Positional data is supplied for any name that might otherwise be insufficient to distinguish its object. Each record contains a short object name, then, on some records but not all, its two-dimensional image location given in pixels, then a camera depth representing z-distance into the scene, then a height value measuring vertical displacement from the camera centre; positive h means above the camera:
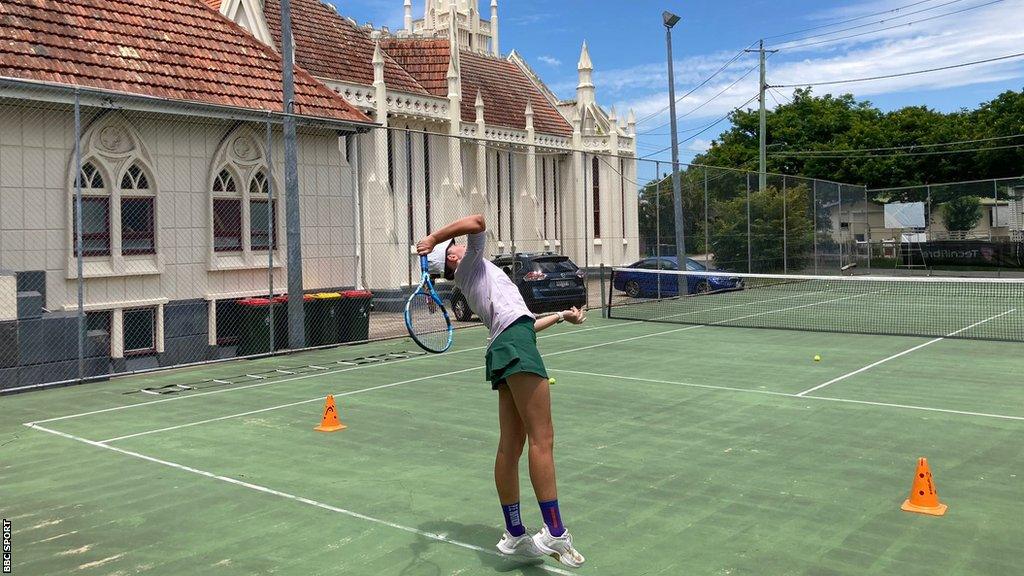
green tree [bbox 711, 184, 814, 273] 30.08 +1.66
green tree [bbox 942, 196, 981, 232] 38.09 +2.62
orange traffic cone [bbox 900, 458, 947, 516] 6.55 -1.63
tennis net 19.33 -0.76
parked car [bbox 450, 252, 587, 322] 22.36 +0.04
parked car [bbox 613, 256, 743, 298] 27.38 -0.05
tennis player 5.49 -0.63
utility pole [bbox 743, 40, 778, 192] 32.25 +5.55
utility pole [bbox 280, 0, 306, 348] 16.16 +1.82
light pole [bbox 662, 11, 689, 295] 25.97 +2.62
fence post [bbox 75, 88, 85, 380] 13.12 +0.65
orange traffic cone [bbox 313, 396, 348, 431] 9.67 -1.44
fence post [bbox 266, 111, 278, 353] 15.78 +0.97
